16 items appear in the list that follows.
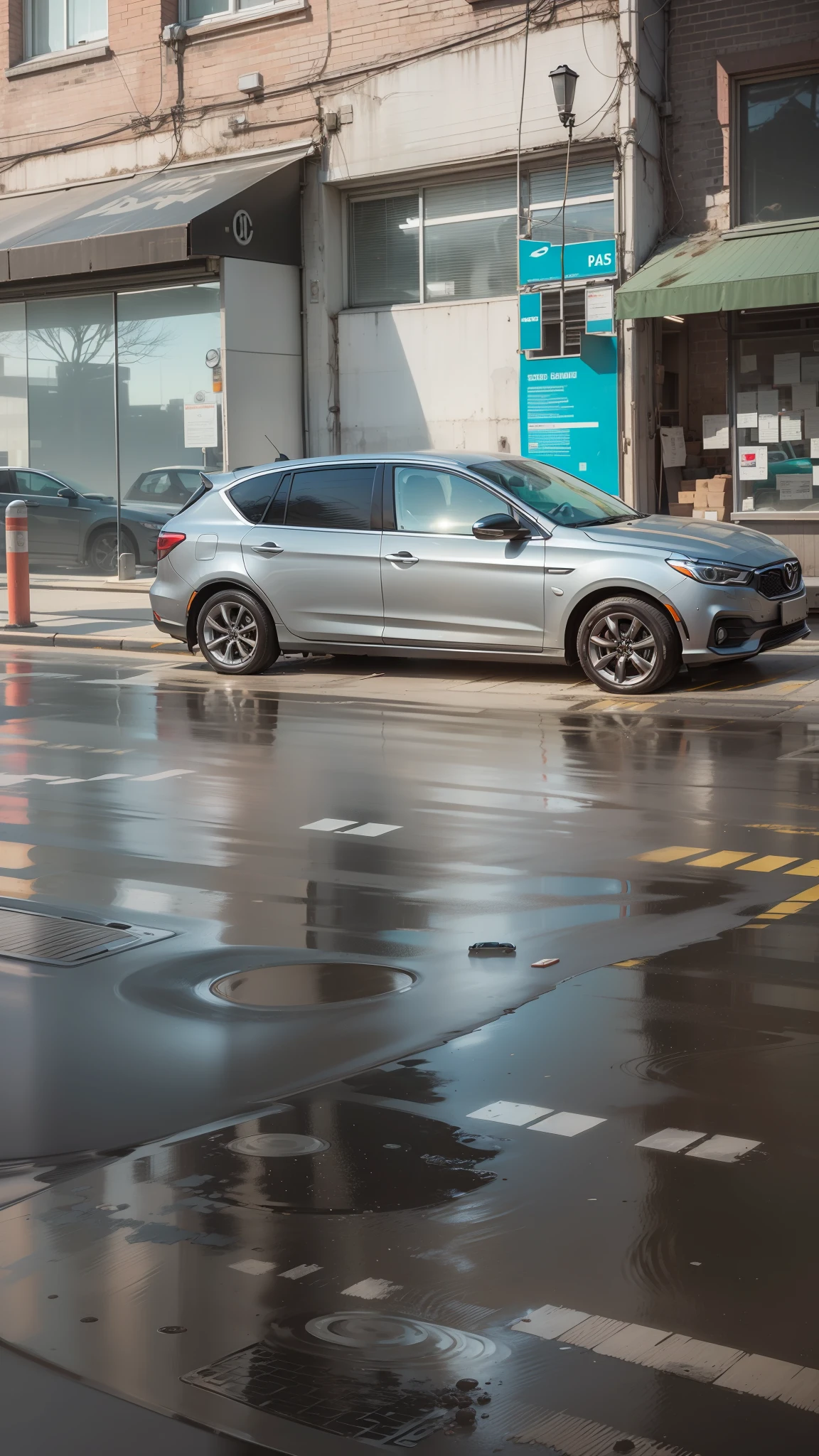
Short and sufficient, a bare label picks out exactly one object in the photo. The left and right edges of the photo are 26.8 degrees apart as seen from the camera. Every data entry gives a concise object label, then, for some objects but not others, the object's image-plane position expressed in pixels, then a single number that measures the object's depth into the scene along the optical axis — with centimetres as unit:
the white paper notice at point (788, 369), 1847
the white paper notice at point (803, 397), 1842
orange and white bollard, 1808
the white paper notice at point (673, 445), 1931
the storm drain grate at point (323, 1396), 284
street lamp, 1870
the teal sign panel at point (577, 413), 1917
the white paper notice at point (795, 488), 1862
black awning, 2086
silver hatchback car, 1247
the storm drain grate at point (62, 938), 601
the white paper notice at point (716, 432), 1911
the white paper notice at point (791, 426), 1853
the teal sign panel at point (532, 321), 1955
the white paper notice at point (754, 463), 1886
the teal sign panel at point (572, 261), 1898
